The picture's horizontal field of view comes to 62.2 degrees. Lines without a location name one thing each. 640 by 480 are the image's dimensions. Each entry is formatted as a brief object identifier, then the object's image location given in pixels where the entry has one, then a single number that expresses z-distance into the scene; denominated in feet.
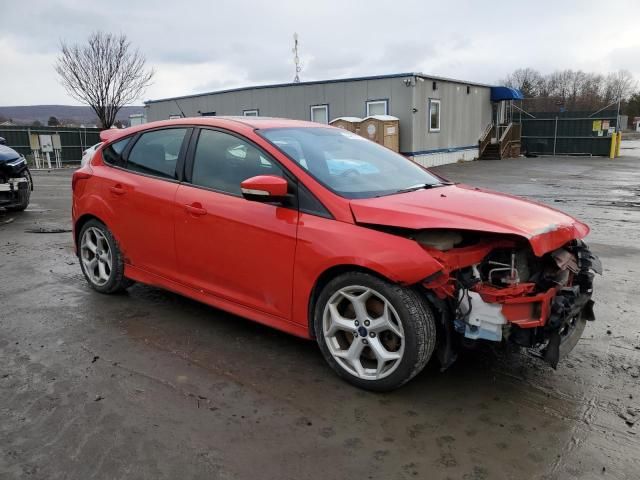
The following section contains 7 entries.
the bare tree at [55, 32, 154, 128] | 103.45
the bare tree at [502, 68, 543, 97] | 237.66
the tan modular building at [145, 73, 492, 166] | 68.23
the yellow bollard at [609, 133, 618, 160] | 87.98
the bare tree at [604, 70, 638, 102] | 258.16
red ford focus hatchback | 9.54
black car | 29.04
